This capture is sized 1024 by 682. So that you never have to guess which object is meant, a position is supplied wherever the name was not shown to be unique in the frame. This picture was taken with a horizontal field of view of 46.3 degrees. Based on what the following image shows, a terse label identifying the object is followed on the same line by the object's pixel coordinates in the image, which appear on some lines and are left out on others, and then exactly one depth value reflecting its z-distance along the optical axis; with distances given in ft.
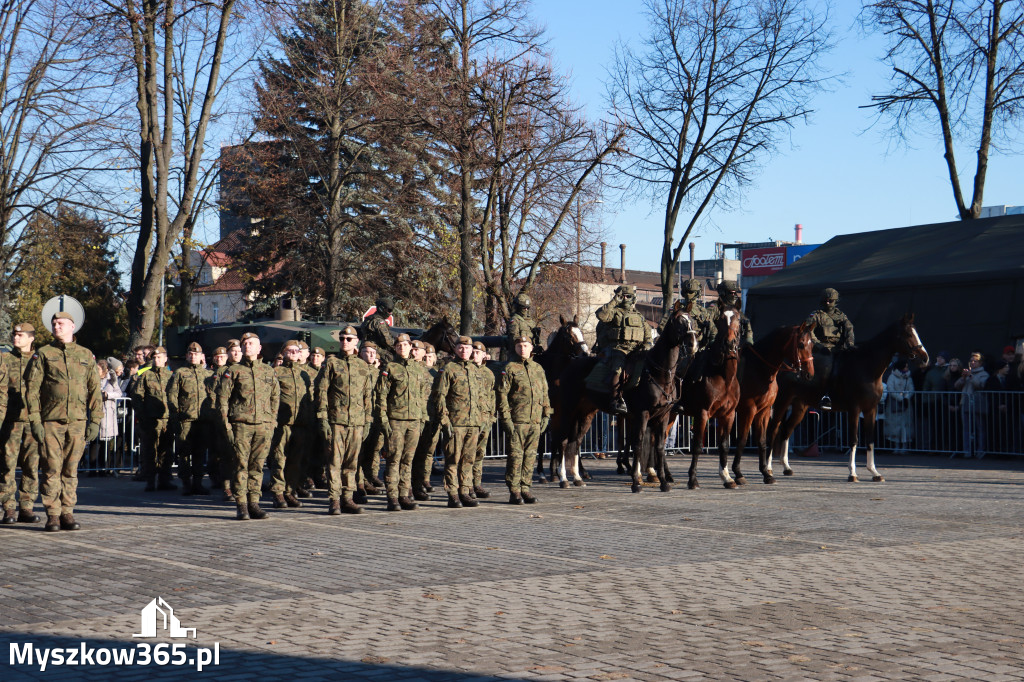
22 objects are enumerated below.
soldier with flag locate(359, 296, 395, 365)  53.06
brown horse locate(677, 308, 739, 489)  52.03
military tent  77.20
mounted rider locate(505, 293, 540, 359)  56.95
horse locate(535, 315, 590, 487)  56.34
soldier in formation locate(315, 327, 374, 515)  42.14
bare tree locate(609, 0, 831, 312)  95.55
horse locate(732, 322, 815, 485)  54.24
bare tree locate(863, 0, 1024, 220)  97.14
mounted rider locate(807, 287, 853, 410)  59.47
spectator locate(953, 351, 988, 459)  71.82
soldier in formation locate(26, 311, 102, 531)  38.40
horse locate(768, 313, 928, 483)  56.49
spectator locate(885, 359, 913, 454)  75.87
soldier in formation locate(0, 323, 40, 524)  38.96
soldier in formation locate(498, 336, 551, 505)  46.83
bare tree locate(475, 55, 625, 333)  93.86
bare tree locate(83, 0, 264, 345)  70.38
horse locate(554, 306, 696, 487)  54.65
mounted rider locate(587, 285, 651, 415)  52.54
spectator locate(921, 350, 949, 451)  74.64
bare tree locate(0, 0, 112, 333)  90.43
